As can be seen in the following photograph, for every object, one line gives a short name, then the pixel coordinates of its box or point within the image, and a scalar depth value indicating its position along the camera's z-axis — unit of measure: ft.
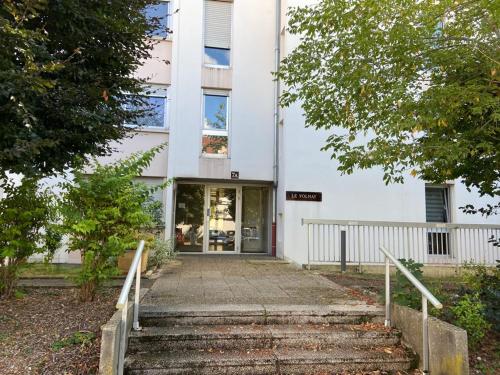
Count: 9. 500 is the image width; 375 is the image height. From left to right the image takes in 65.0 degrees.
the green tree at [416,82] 17.25
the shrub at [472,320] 14.11
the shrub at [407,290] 15.74
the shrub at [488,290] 15.58
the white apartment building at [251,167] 36.50
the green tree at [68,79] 12.71
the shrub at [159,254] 29.81
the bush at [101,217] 17.15
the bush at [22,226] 18.15
